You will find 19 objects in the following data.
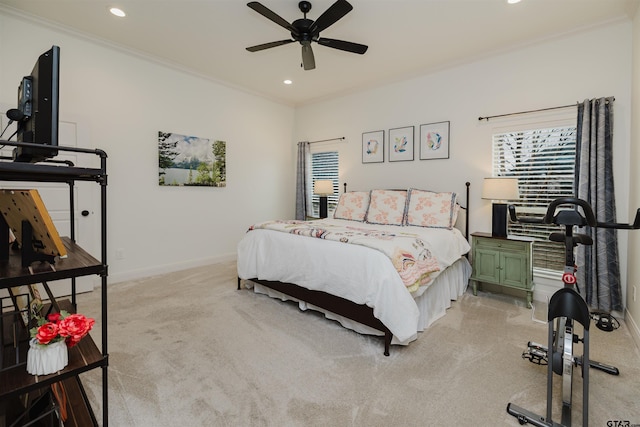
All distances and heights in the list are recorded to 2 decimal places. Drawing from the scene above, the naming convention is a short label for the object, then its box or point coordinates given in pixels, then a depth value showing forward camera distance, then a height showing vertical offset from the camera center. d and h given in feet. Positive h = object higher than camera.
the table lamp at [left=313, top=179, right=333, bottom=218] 16.25 +1.04
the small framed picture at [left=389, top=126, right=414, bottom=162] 14.19 +3.16
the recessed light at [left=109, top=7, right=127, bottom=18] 9.47 +6.21
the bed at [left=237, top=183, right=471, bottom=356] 7.23 -1.51
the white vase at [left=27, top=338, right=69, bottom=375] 3.28 -1.66
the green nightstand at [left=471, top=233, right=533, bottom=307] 10.10 -1.77
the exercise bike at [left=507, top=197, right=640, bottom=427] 4.62 -1.61
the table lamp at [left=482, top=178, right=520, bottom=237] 10.45 +0.56
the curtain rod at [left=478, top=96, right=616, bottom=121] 9.39 +3.60
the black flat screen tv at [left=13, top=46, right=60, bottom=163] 3.15 +1.08
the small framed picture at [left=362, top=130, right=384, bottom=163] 15.16 +3.23
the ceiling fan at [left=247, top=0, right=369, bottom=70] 7.70 +5.12
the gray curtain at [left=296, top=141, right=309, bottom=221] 18.24 +1.64
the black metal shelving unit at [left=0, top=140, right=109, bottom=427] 2.99 -0.69
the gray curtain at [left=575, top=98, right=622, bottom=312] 9.14 +0.33
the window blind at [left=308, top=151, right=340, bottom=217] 17.34 +2.19
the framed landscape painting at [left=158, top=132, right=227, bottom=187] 13.47 +2.24
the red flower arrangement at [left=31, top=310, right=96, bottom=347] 3.30 -1.38
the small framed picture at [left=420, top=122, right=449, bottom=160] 13.12 +3.08
